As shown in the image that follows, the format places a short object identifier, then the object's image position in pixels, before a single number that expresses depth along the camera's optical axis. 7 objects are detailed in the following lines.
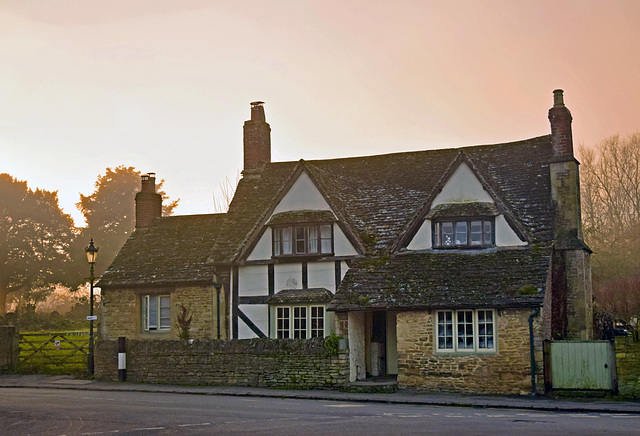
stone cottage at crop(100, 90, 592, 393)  23.84
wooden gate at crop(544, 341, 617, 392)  22.00
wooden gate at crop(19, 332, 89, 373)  30.47
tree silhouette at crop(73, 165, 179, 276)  77.69
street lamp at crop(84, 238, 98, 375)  29.25
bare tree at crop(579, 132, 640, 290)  53.25
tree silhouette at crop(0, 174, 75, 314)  70.19
